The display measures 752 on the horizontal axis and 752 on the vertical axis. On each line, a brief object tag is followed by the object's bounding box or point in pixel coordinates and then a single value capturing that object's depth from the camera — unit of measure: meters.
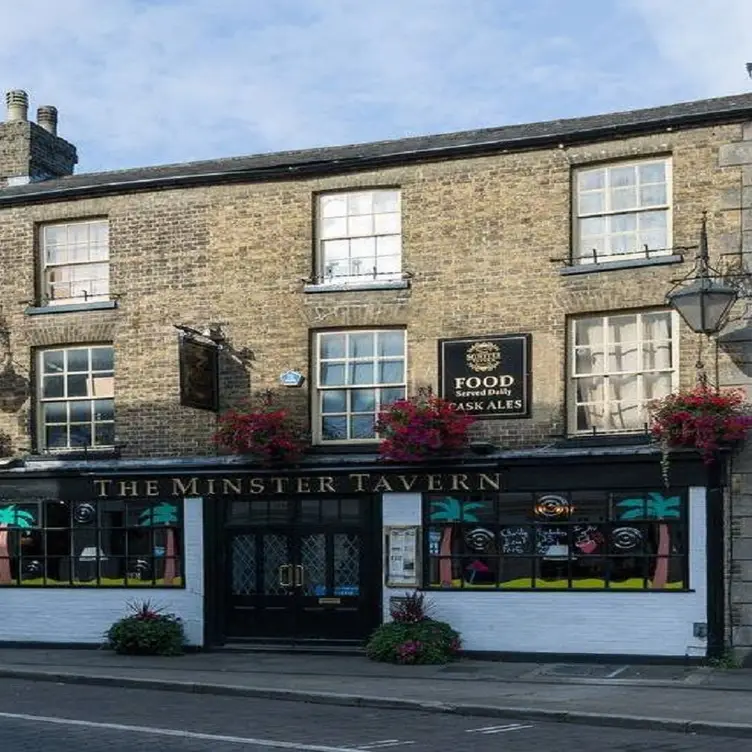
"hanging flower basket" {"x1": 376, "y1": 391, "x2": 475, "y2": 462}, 18.64
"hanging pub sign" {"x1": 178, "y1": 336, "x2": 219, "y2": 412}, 19.39
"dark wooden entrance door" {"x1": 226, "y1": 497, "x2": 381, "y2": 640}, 19.72
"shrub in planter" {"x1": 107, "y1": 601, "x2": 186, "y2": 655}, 19.73
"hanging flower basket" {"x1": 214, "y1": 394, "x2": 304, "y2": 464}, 19.42
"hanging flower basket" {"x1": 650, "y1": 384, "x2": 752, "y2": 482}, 17.17
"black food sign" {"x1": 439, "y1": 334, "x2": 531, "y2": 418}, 18.98
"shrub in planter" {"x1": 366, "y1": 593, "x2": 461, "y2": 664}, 18.28
